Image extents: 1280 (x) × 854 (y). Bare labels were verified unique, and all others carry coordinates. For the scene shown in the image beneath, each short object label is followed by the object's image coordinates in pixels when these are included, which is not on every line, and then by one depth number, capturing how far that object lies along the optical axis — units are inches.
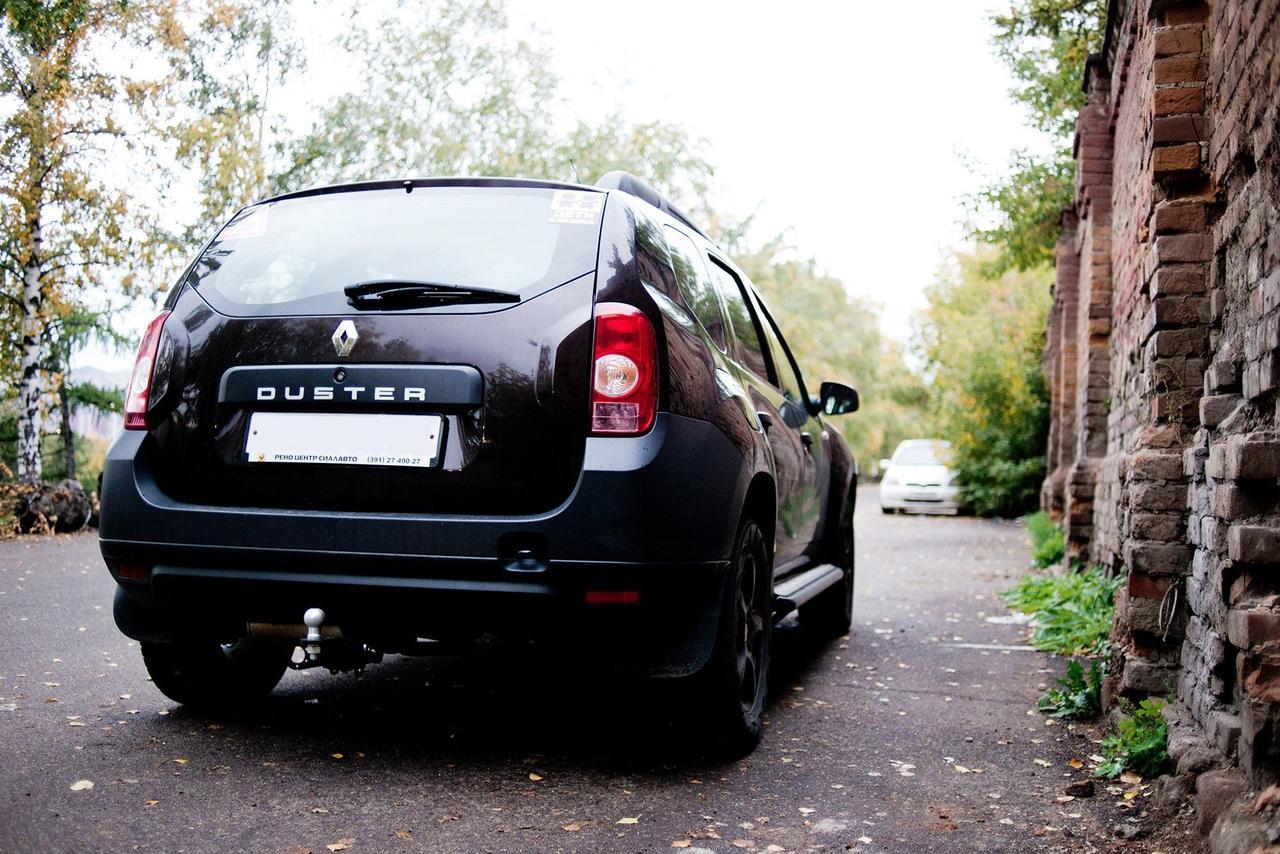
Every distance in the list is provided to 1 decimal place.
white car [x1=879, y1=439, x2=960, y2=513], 840.3
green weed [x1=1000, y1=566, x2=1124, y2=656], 237.8
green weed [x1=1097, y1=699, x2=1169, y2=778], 144.2
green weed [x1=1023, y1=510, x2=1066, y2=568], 415.5
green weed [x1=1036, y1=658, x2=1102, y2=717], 182.9
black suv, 127.0
